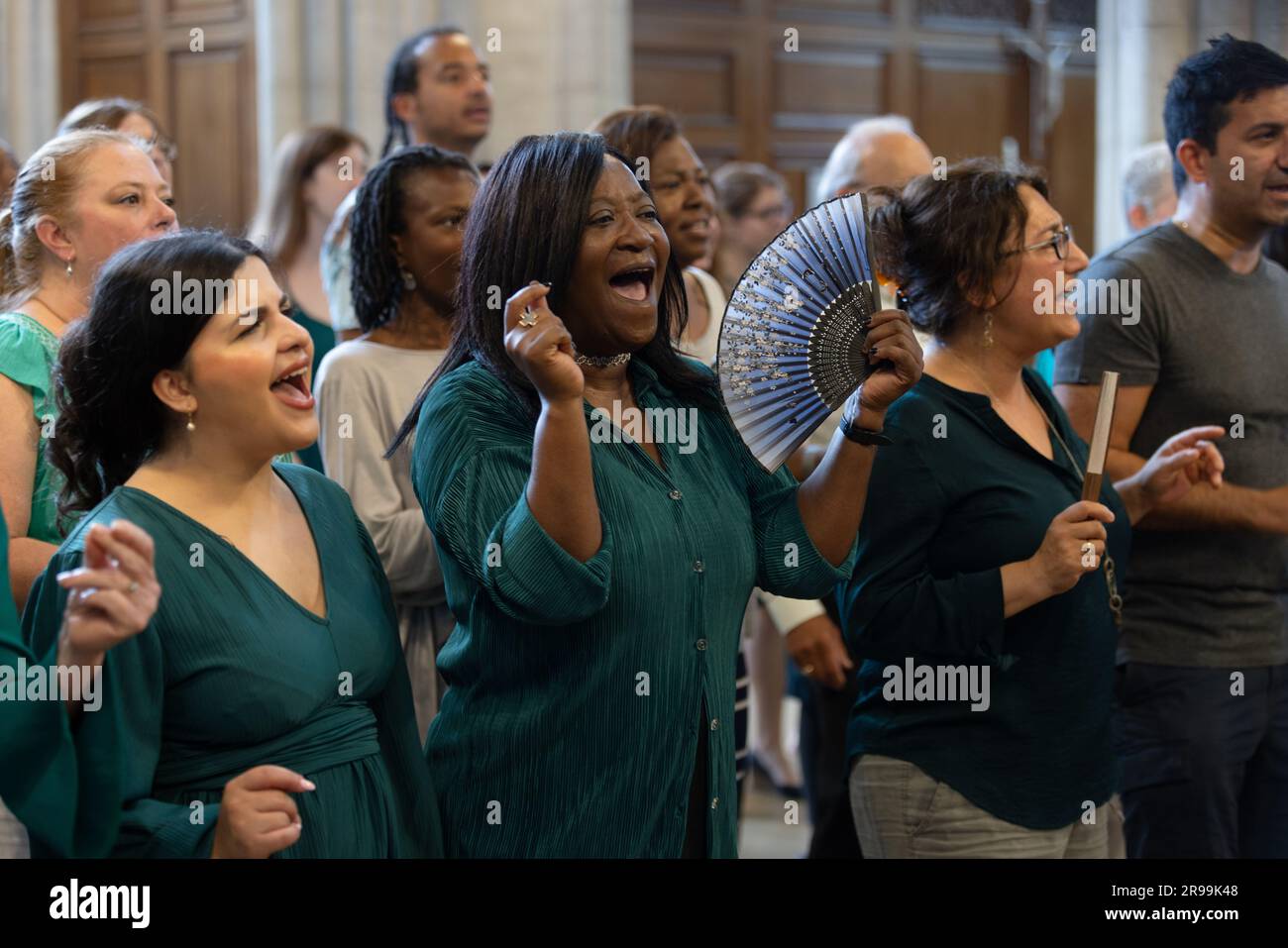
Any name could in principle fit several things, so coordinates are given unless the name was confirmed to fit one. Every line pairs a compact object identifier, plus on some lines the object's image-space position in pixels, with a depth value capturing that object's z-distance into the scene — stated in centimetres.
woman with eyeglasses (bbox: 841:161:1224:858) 231
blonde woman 230
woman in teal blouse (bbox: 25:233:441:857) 173
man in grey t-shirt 271
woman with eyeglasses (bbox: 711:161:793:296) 484
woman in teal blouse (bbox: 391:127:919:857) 191
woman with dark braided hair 257
